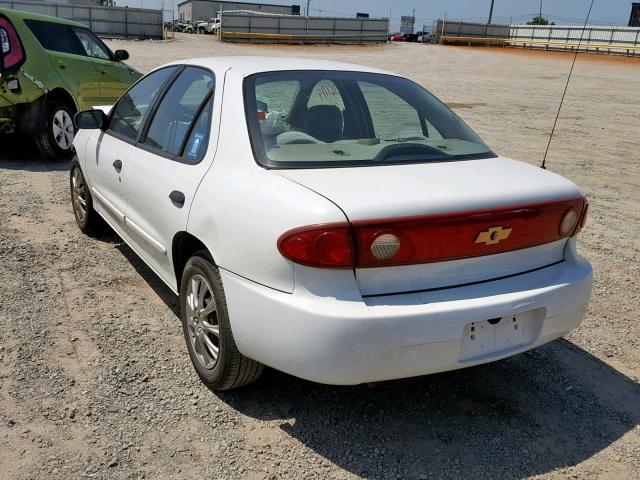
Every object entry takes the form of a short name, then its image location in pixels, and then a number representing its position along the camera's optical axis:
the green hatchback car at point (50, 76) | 7.65
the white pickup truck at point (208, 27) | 51.62
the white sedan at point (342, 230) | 2.42
